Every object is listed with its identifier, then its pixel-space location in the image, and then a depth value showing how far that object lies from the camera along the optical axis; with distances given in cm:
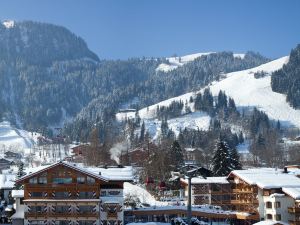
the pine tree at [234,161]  10700
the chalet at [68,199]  7356
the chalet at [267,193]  7781
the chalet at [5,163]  18001
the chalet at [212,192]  9319
